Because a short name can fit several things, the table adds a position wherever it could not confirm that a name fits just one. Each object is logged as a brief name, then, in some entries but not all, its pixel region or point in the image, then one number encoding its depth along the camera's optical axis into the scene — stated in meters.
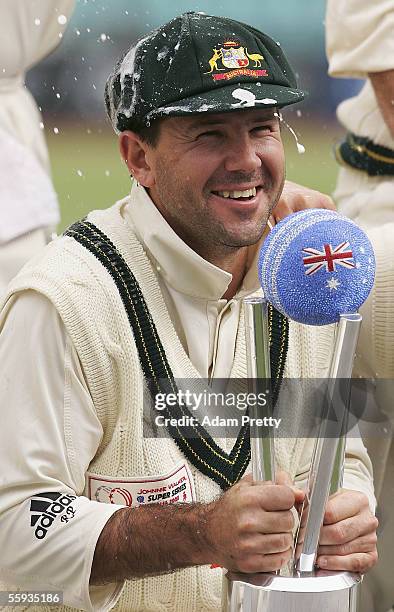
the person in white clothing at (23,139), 11.87
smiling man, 11.12
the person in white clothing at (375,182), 11.44
